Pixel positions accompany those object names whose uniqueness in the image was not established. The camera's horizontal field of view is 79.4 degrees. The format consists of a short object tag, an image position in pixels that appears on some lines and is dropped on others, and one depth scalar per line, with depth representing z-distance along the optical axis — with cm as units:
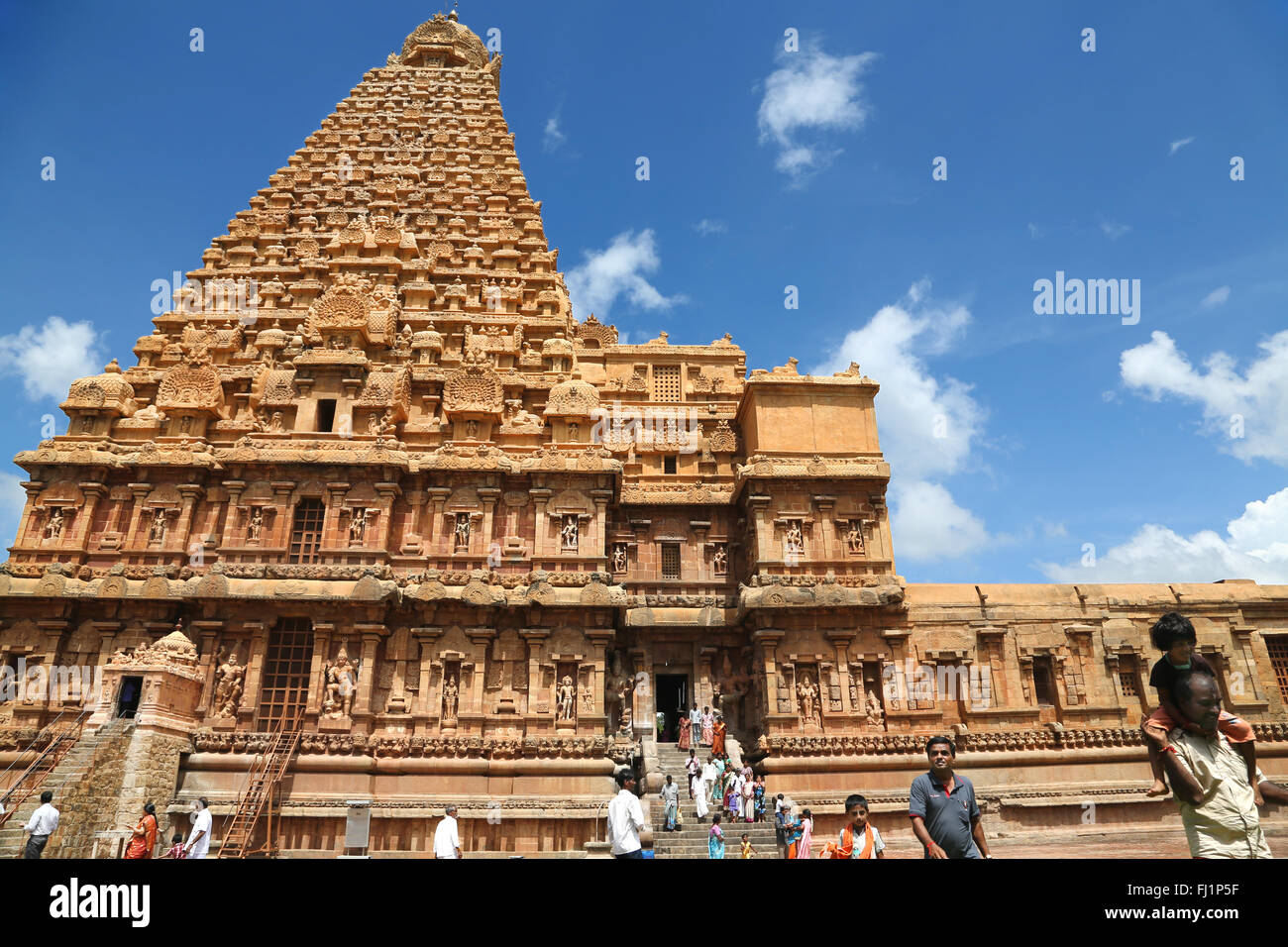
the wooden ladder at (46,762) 1906
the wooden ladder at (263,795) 2109
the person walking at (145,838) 1470
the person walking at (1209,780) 637
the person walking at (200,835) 1535
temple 2366
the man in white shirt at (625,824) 979
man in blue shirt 763
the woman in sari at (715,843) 2011
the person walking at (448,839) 1344
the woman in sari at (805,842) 1637
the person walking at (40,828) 1486
